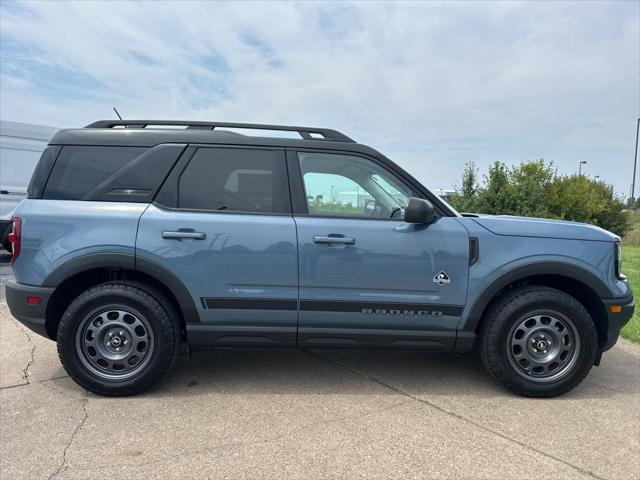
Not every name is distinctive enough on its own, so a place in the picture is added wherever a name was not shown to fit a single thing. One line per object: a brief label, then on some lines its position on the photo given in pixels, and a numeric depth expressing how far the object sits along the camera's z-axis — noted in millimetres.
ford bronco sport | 3365
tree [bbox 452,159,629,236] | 17562
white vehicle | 9336
